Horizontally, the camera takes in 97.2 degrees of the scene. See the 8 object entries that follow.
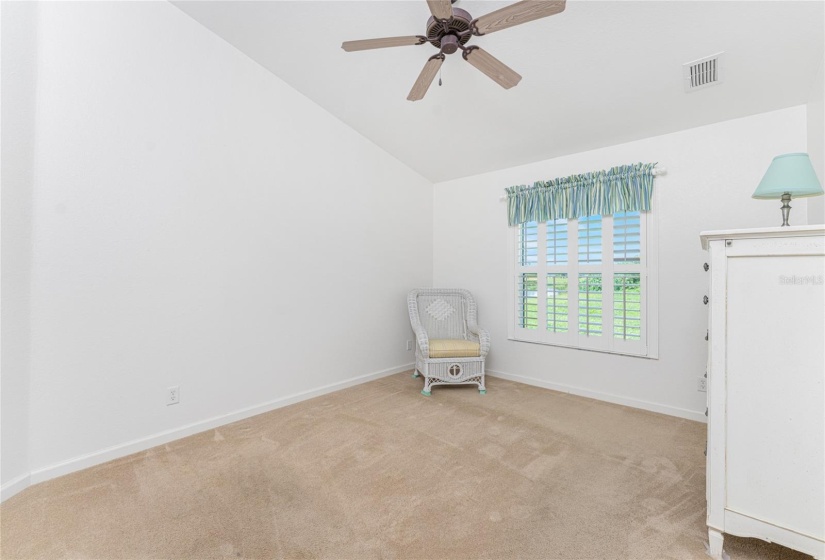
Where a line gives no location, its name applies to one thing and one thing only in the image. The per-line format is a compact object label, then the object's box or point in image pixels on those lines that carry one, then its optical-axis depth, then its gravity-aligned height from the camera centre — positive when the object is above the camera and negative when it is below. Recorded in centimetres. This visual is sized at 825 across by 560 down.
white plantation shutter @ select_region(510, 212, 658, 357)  316 -3
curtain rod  303 +92
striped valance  313 +81
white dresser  129 -40
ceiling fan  170 +128
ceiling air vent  225 +134
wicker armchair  354 -62
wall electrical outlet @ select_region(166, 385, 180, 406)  247 -79
